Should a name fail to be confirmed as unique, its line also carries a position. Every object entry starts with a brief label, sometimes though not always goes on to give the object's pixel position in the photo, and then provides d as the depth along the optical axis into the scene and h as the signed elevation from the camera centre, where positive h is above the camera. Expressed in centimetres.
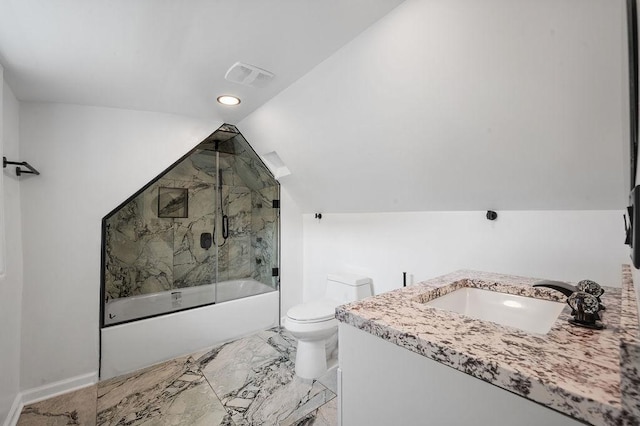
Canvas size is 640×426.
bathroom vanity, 51 -34
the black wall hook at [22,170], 167 +28
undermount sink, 117 -43
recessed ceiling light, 212 +88
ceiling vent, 167 +87
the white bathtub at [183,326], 222 -104
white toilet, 209 -91
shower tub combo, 232 -49
